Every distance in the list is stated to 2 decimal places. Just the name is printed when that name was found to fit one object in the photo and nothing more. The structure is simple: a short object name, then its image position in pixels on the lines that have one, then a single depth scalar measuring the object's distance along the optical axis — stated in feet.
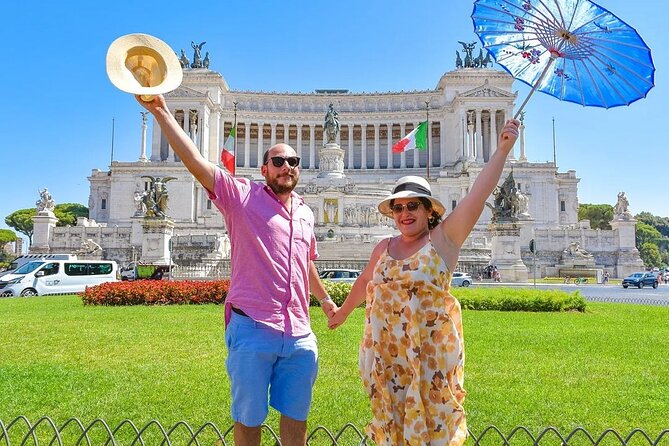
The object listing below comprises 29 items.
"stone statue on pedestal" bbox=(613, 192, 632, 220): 166.91
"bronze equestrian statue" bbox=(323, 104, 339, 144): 193.98
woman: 11.82
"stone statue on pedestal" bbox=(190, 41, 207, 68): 276.00
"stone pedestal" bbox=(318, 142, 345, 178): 198.59
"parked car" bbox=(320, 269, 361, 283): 83.25
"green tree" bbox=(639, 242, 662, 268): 304.09
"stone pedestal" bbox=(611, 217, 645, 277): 163.94
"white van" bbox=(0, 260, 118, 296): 83.20
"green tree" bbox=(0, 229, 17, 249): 261.03
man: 12.10
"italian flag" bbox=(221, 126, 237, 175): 118.67
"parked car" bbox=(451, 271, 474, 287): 97.09
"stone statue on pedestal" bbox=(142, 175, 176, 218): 109.09
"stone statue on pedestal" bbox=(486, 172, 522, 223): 109.81
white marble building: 172.55
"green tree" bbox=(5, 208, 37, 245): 282.56
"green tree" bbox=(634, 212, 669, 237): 407.85
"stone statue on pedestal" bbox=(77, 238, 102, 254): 159.33
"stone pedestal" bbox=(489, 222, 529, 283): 109.91
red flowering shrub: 63.82
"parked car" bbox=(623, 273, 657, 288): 114.11
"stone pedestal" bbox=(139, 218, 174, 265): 108.17
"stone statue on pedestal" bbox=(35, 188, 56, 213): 164.76
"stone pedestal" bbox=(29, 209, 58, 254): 163.47
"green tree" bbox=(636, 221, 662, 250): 325.40
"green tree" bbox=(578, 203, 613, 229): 302.25
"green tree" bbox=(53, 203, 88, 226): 264.93
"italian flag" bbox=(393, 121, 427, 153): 148.56
